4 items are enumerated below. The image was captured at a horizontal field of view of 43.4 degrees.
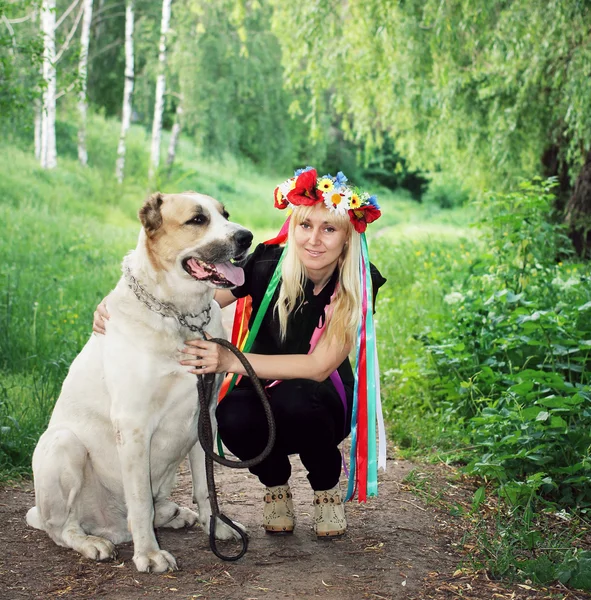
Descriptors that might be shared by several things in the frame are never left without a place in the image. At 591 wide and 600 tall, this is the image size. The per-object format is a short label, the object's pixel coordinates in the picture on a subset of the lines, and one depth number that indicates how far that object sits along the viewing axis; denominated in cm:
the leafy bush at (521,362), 367
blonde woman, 327
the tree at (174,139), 2016
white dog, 295
